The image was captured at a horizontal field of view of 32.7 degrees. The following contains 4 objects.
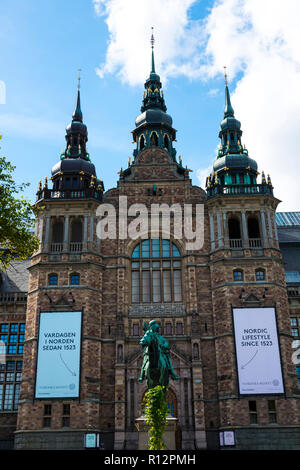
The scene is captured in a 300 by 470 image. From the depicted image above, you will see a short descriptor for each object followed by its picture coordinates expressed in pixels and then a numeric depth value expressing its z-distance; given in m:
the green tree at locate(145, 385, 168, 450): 19.39
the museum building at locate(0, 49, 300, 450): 32.25
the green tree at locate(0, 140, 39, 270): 22.89
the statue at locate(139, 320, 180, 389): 22.03
